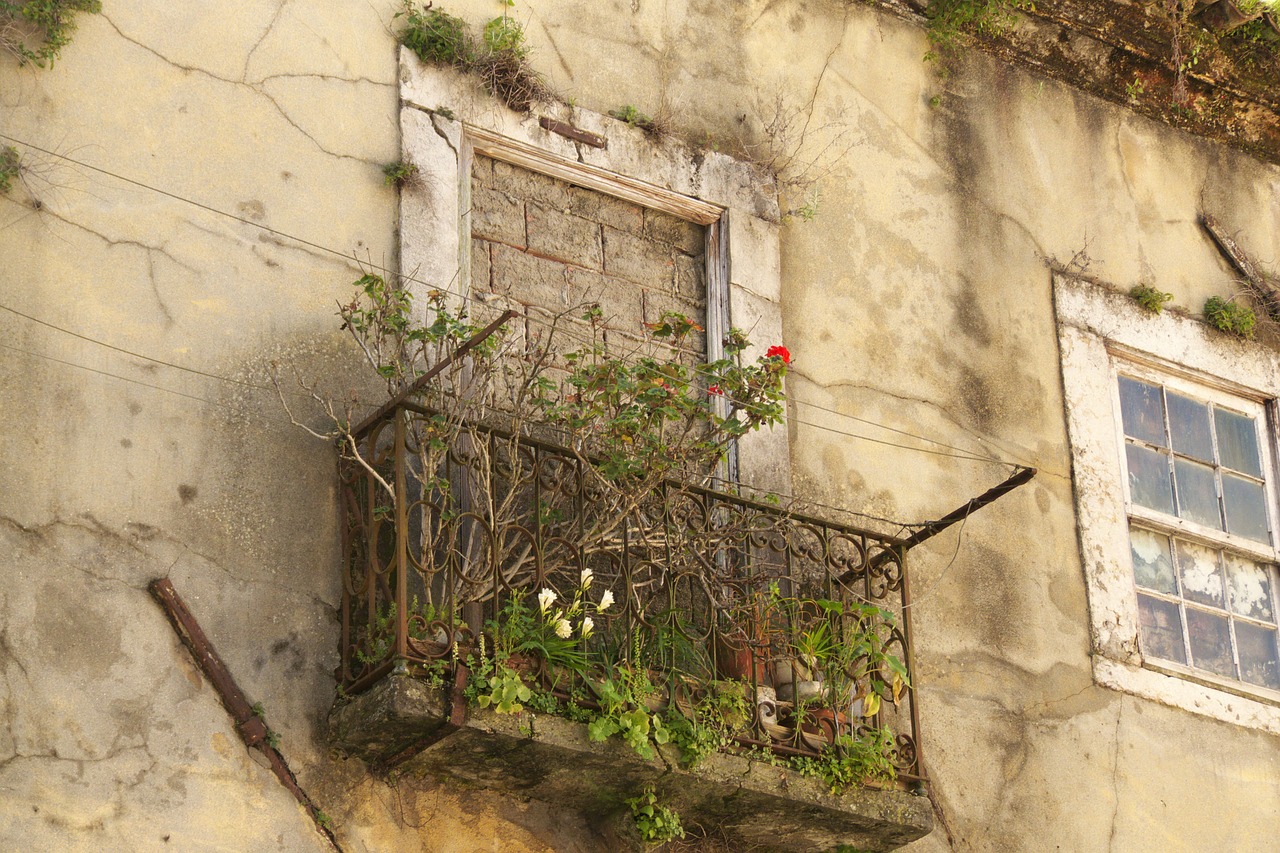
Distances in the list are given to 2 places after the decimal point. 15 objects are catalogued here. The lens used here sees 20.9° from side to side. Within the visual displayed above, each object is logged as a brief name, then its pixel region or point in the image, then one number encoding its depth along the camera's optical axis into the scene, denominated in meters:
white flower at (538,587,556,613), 10.01
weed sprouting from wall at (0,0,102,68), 10.57
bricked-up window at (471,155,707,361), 12.18
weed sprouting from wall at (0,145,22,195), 10.20
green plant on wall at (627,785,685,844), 10.44
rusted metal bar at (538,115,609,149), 12.55
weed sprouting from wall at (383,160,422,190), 11.62
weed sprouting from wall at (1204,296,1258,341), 15.15
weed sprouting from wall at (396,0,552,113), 12.18
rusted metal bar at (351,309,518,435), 10.02
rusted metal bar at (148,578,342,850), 9.83
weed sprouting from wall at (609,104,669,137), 12.93
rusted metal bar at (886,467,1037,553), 11.93
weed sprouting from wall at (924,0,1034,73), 14.63
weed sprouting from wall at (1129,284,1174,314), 14.84
